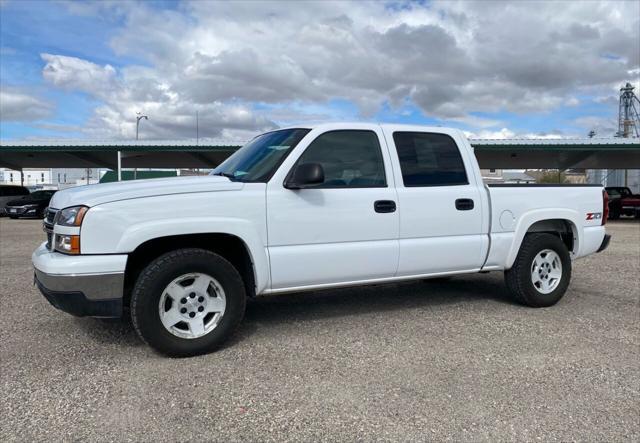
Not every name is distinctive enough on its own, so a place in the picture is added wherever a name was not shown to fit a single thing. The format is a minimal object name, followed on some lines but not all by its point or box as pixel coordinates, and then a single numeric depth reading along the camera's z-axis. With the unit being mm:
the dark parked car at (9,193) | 25062
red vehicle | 25703
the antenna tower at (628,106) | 95656
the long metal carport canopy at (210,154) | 24188
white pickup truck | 3787
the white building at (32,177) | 99125
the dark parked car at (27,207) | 23000
